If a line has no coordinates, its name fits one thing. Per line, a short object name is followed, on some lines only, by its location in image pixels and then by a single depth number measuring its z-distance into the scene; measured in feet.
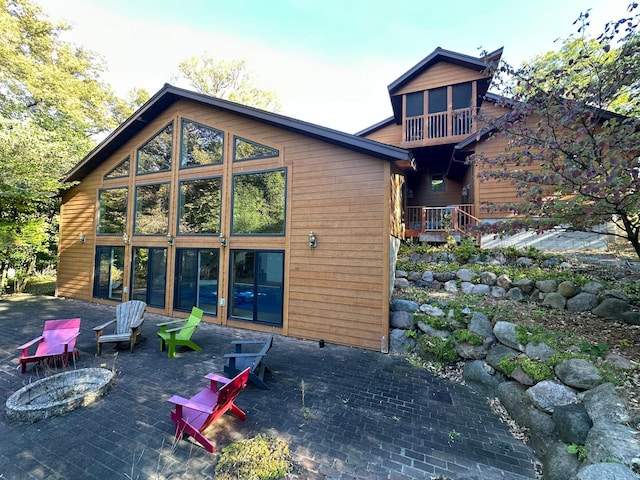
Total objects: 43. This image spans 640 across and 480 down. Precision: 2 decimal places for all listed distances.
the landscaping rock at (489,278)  21.72
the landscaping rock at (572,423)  8.81
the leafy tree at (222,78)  63.05
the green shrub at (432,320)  17.61
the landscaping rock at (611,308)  15.03
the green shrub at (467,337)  15.79
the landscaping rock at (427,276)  24.76
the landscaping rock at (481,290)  21.47
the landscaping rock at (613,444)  7.11
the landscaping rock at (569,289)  17.57
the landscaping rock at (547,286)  18.60
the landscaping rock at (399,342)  18.78
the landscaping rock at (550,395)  10.37
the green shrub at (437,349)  16.47
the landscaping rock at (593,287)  16.94
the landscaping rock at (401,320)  19.26
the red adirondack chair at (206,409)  9.64
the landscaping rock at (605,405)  8.43
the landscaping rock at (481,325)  16.03
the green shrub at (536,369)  11.66
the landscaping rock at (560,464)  8.05
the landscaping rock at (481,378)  13.80
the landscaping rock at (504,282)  20.81
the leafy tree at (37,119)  31.81
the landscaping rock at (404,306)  19.69
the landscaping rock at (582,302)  16.58
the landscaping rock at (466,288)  22.05
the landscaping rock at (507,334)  14.11
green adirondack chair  17.78
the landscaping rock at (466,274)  22.99
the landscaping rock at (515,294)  19.81
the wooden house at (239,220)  20.27
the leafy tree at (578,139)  10.07
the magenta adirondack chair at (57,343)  15.33
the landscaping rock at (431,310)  18.44
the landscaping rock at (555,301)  17.53
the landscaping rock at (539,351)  12.41
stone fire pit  11.03
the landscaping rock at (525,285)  19.80
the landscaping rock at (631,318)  14.12
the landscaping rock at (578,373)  10.34
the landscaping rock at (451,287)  22.86
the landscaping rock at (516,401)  11.26
